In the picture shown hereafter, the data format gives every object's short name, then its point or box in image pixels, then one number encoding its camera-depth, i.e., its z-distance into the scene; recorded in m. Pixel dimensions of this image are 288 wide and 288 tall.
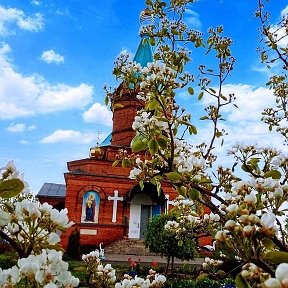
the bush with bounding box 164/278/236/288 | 8.17
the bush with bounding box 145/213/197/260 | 10.68
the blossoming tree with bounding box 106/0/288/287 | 0.95
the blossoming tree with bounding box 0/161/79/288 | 0.92
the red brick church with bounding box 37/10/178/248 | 16.78
